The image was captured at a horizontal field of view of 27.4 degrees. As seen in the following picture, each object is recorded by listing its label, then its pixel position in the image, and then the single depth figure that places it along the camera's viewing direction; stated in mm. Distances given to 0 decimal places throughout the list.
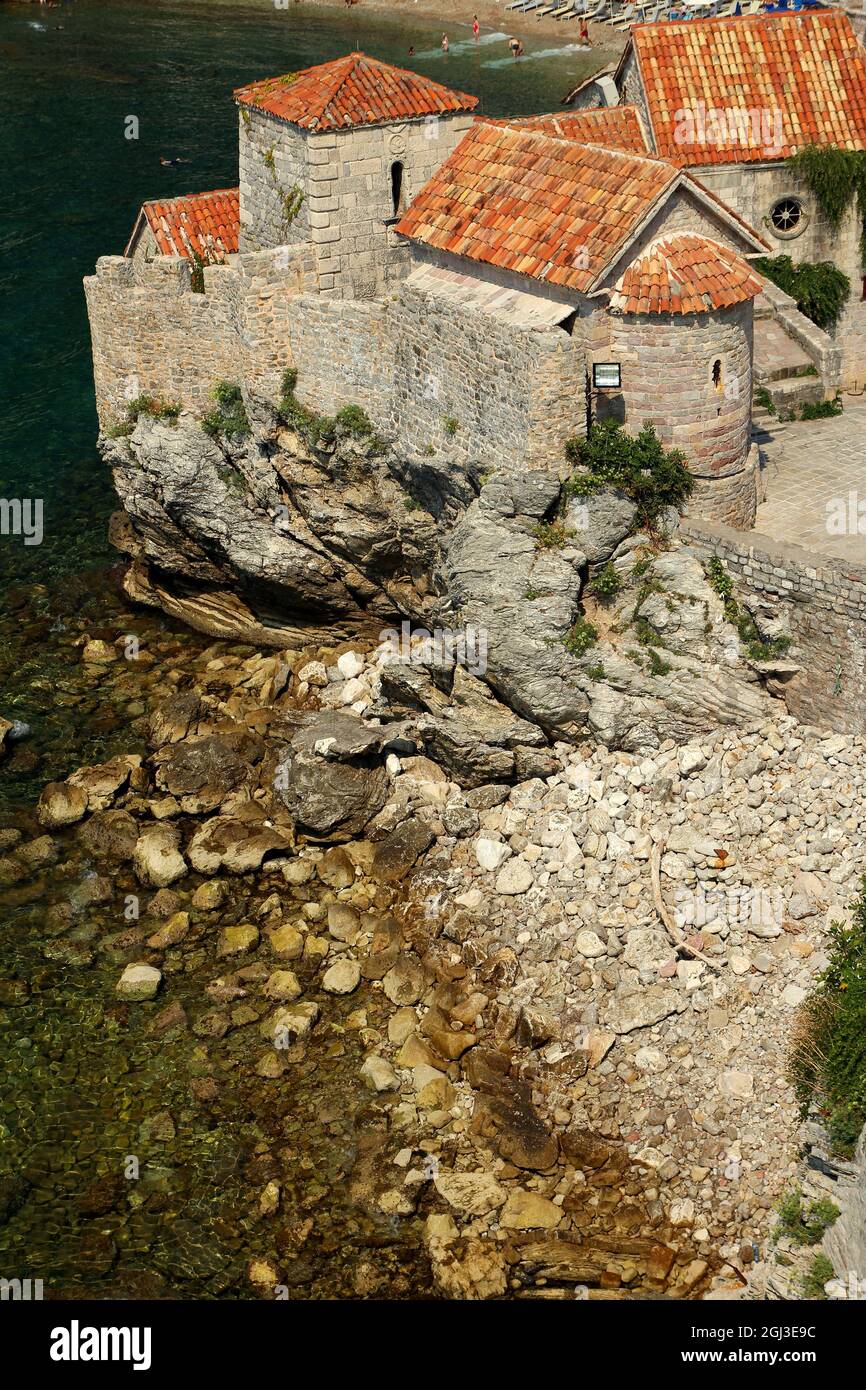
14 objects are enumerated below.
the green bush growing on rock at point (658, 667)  33500
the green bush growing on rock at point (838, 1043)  26938
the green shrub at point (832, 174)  40594
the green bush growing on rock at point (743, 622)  32750
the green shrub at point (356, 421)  37469
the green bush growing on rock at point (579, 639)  33719
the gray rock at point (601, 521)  33406
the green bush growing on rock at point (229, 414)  39094
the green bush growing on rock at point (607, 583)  33719
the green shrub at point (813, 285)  41125
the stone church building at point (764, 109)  40500
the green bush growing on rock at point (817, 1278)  25328
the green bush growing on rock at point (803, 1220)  26547
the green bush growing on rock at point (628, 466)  33188
